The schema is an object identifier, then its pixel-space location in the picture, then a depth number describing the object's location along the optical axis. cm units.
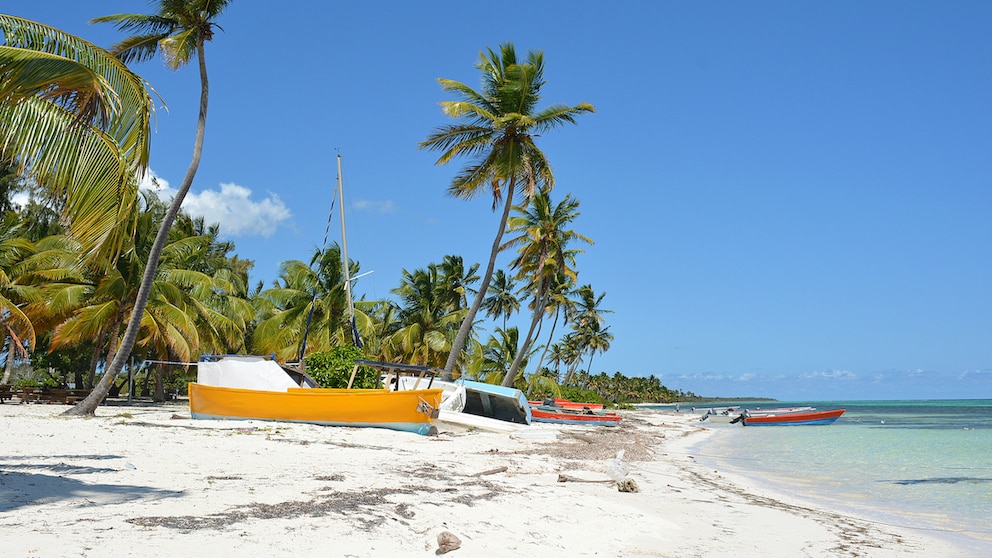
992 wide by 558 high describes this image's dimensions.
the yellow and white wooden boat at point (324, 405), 1500
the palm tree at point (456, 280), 3791
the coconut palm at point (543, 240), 3194
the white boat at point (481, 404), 1928
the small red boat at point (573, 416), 3030
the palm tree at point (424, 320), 3344
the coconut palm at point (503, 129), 2222
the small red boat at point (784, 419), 4297
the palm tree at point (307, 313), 2942
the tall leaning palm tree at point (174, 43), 1513
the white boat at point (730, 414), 4497
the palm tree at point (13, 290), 2095
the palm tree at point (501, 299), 4431
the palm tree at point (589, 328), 5819
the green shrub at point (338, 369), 1902
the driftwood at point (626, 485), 969
